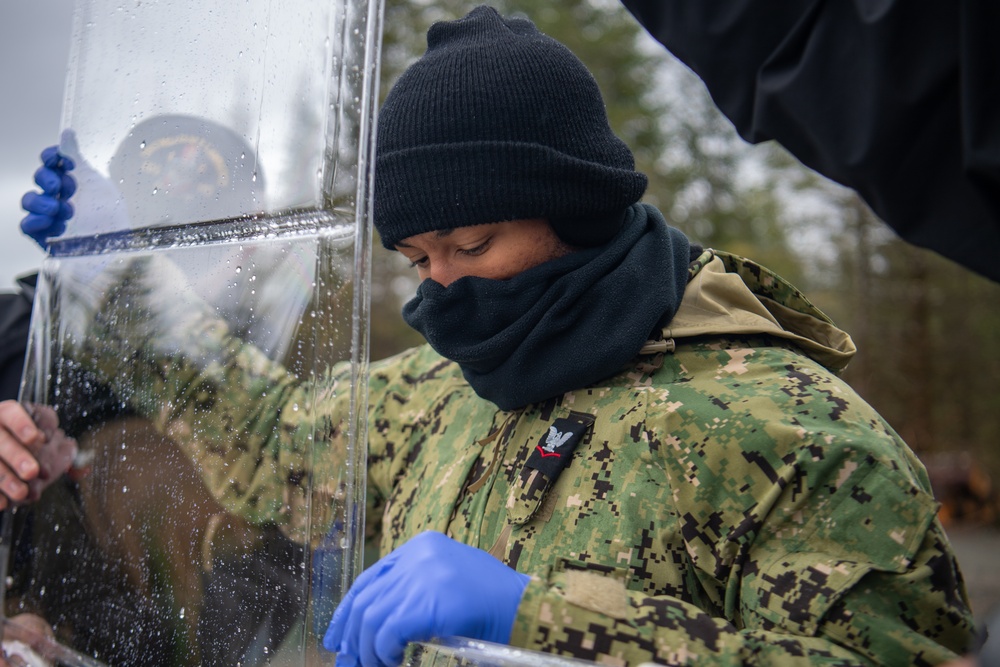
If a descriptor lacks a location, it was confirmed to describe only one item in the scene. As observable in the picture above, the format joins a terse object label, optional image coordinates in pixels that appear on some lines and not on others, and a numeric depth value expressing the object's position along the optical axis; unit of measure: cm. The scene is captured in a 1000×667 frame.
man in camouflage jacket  120
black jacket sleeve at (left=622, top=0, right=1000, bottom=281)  91
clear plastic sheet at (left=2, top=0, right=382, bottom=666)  136
